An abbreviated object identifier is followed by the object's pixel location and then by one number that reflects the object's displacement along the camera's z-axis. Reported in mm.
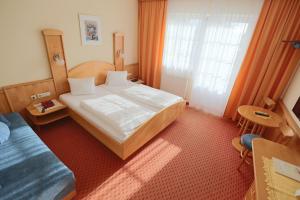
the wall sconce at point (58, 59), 2597
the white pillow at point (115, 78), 3459
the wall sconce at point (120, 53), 3660
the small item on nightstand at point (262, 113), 2251
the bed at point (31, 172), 1266
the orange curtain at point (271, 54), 2248
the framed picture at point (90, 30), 2819
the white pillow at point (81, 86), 2857
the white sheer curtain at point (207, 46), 2697
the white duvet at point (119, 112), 2010
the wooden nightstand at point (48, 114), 2404
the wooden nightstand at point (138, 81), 4159
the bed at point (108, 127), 1948
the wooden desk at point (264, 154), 1150
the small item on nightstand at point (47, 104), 2516
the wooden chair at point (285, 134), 1846
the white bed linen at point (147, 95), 2696
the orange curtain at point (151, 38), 3512
